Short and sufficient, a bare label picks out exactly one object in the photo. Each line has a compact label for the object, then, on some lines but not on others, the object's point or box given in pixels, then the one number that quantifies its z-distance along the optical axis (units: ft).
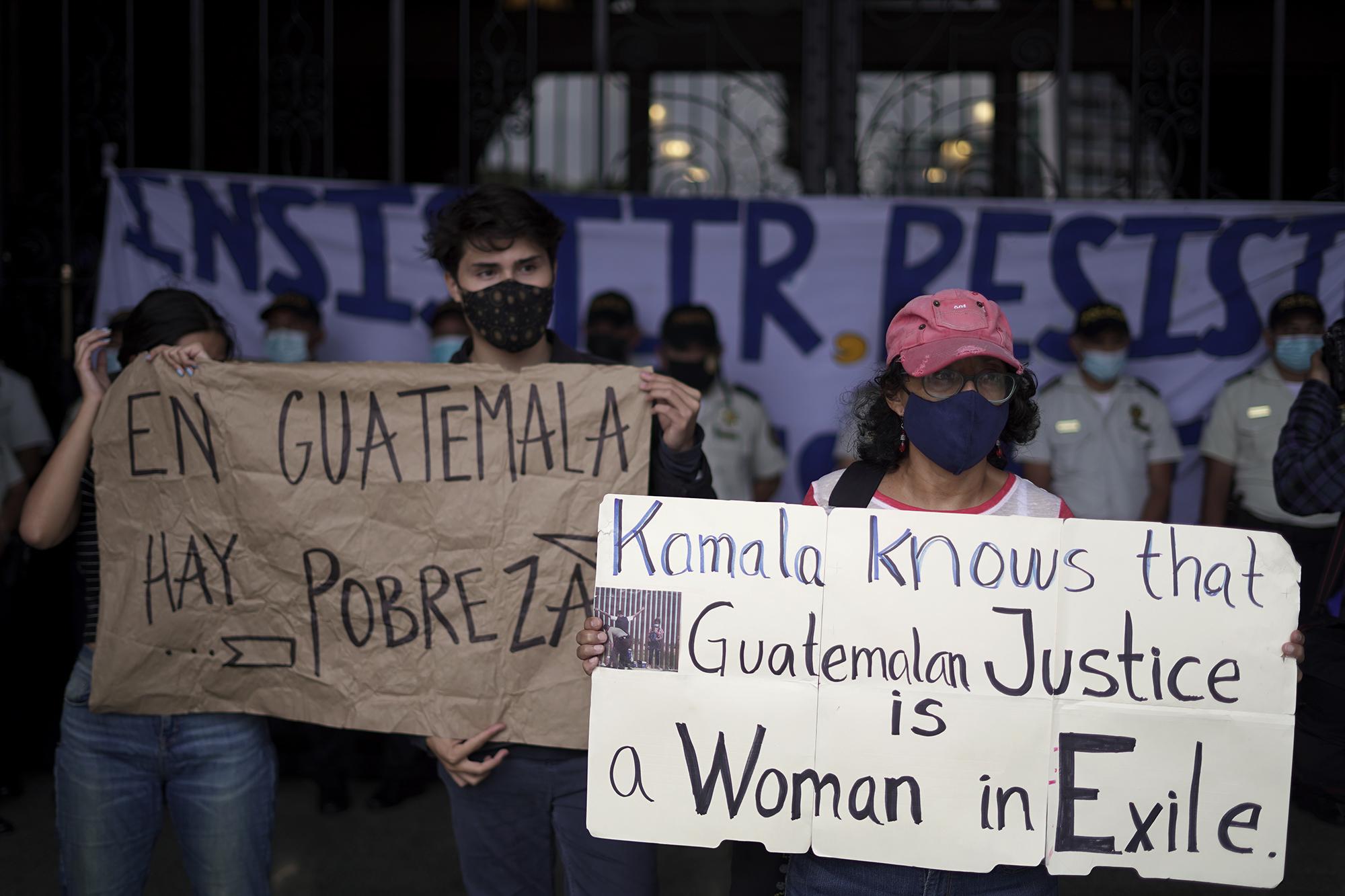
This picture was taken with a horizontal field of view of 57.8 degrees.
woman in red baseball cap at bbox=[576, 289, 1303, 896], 6.35
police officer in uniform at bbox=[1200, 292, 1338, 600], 14.33
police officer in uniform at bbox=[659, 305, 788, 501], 15.29
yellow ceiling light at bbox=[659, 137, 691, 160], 16.80
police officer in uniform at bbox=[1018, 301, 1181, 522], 15.28
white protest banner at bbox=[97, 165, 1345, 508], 15.56
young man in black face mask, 7.48
